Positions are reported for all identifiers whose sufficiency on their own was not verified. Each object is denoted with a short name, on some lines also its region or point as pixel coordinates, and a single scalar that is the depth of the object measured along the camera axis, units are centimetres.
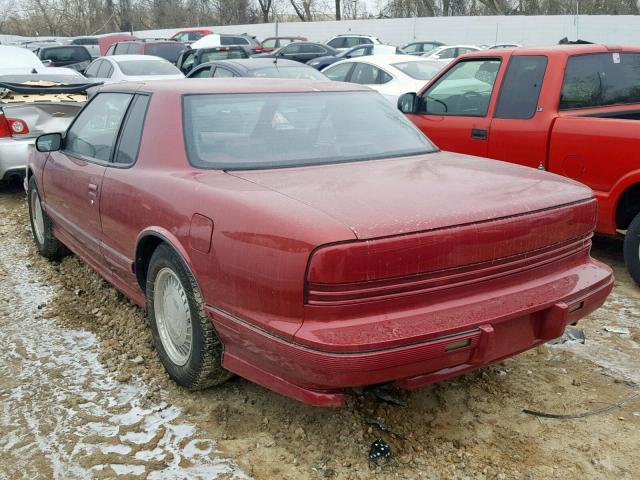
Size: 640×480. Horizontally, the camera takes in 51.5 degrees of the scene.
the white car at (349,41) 2765
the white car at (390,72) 1037
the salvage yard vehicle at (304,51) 2152
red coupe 245
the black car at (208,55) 1518
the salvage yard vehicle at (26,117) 742
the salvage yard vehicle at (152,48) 1761
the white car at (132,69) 1284
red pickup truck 471
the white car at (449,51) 2070
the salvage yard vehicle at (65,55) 2111
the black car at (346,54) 1864
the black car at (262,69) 937
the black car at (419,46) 2738
